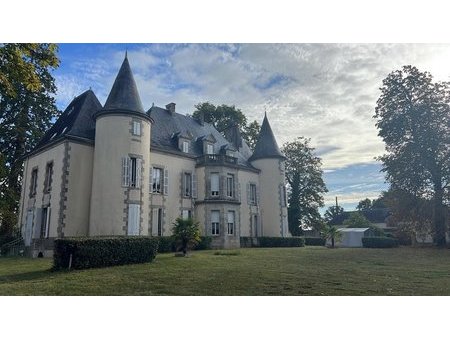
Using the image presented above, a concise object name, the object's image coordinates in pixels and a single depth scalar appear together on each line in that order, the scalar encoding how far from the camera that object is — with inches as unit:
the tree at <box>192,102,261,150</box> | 1294.3
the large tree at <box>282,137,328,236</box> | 1368.1
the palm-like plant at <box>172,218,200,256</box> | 581.9
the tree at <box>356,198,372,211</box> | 2352.0
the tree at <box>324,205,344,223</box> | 2046.3
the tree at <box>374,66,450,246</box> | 773.9
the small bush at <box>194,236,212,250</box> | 808.9
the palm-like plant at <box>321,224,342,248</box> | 1014.4
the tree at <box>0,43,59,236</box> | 836.6
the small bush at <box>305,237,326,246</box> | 1284.4
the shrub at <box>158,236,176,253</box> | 708.7
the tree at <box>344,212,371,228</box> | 1438.2
